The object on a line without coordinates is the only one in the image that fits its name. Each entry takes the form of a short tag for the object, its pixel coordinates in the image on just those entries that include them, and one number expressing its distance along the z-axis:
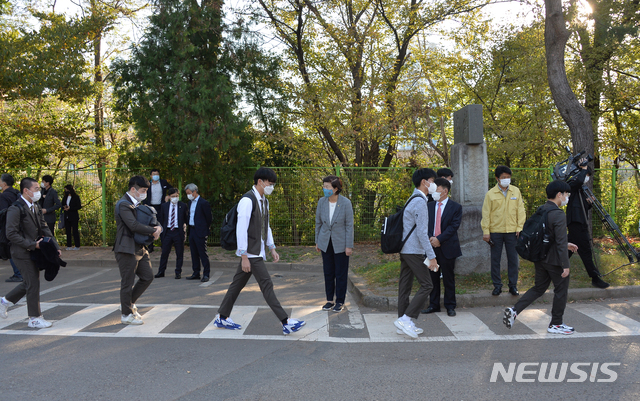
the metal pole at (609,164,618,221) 13.86
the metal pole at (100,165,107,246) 13.30
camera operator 7.38
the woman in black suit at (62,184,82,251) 12.92
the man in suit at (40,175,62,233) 11.87
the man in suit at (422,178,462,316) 6.35
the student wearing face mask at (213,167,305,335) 5.43
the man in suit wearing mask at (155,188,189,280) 9.60
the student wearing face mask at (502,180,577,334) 5.29
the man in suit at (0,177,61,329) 5.78
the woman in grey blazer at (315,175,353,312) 6.73
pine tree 11.76
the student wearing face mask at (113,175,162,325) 5.91
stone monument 8.07
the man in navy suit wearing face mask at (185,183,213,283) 9.34
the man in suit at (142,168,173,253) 11.34
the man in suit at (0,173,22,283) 7.39
